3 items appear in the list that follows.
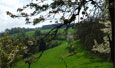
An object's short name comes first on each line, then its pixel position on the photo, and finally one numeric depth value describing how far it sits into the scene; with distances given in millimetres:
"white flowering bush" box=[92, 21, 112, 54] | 19641
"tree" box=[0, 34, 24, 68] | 15542
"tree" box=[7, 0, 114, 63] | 6648
